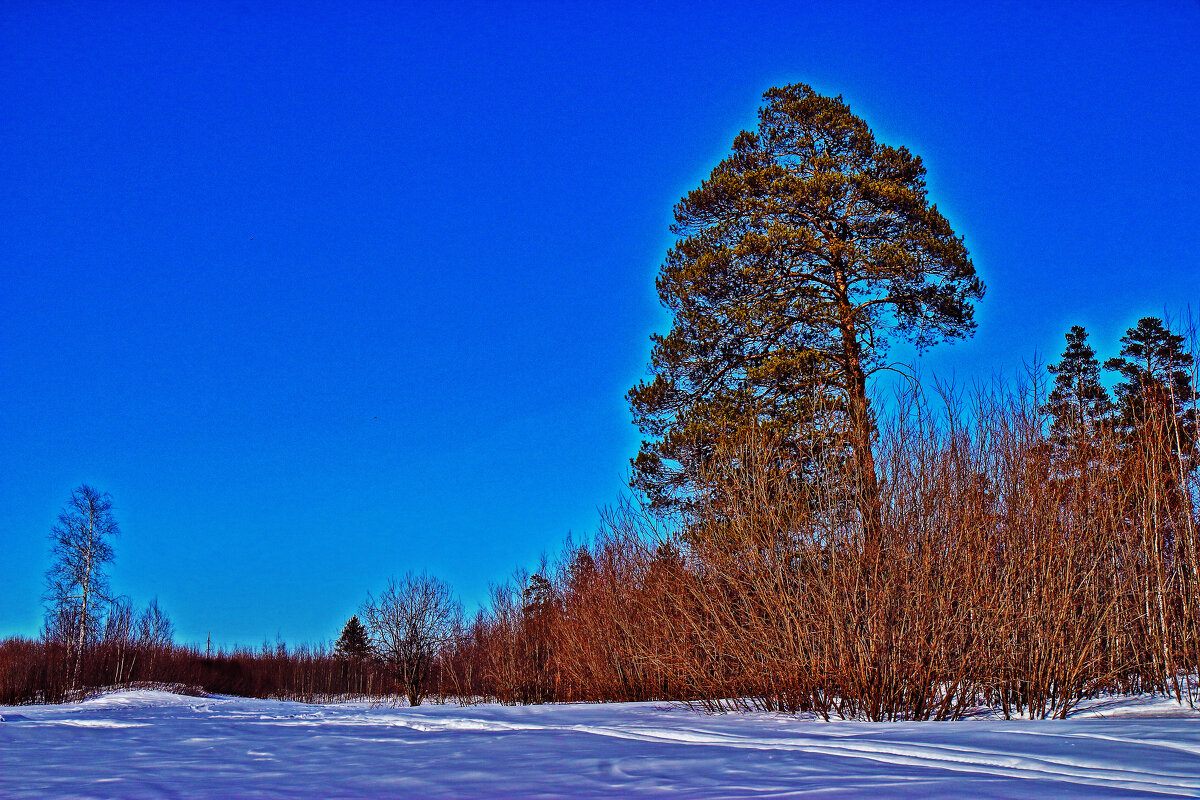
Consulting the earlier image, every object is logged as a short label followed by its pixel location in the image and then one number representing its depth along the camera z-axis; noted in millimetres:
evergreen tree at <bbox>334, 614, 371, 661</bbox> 48312
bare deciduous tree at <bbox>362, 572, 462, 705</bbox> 30547
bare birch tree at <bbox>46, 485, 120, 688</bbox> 28984
